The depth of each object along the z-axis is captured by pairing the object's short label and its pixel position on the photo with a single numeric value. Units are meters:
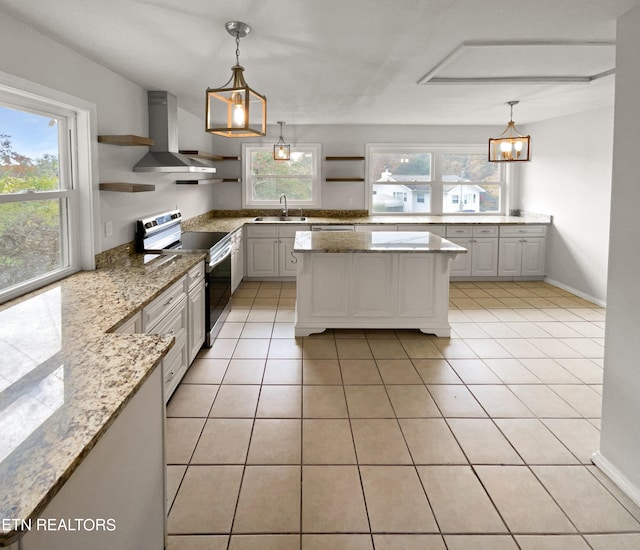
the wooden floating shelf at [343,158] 7.18
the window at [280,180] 7.32
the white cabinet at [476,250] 6.70
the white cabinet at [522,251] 6.69
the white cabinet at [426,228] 6.70
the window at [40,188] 2.50
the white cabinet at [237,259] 5.68
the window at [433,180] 7.40
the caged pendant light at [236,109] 2.24
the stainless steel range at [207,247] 4.04
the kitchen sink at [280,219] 6.94
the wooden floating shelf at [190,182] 5.27
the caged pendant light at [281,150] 6.37
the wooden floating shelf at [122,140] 3.31
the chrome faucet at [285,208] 7.19
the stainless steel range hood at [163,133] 4.21
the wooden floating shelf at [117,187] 3.36
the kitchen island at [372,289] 4.34
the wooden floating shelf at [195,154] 5.25
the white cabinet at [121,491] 1.11
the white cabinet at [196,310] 3.52
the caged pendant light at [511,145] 5.20
